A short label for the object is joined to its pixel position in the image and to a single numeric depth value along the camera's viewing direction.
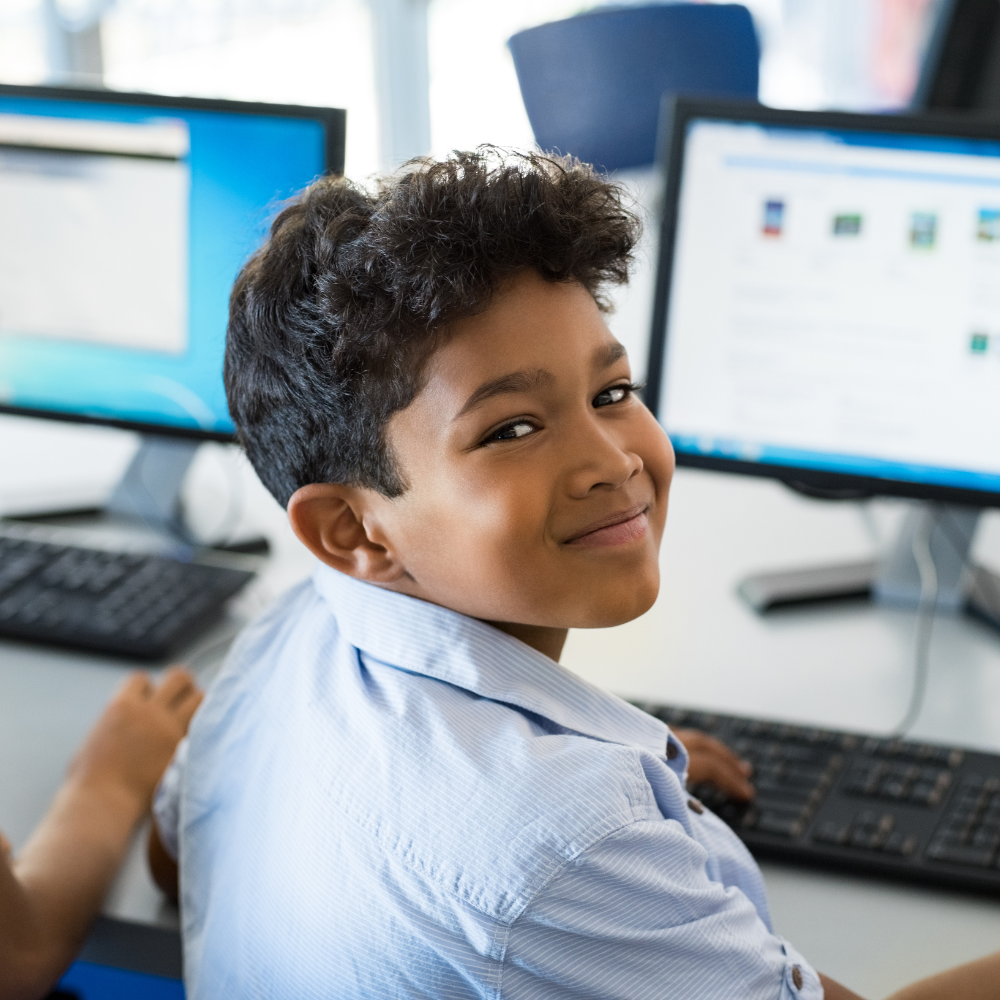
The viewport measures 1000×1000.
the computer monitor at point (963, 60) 1.38
